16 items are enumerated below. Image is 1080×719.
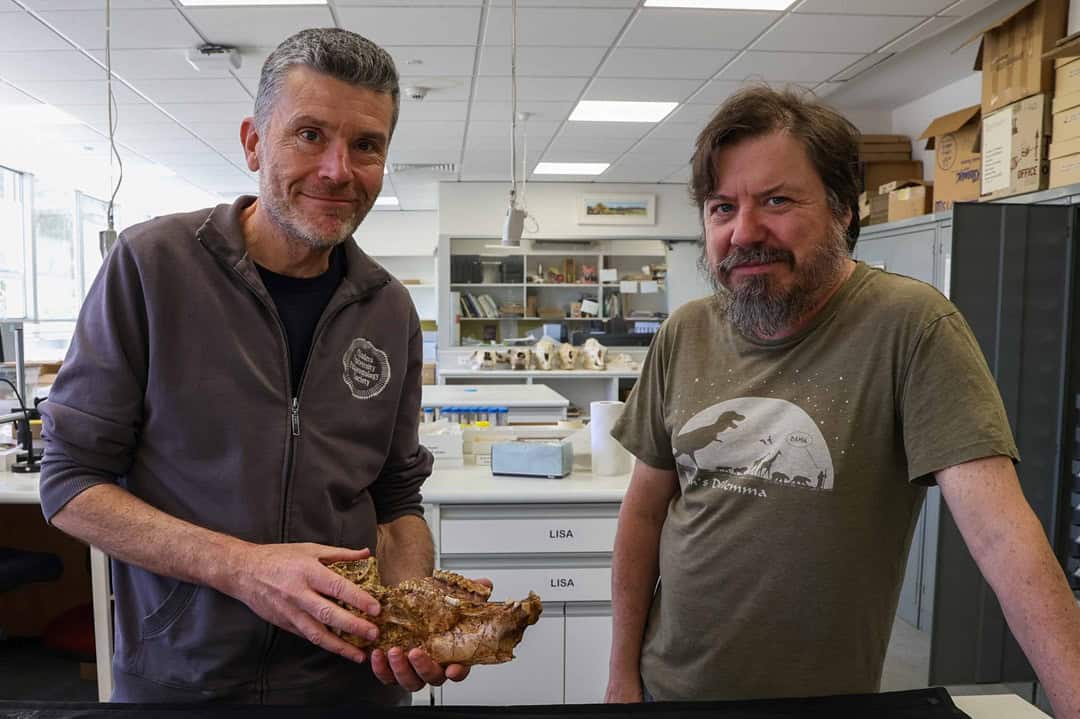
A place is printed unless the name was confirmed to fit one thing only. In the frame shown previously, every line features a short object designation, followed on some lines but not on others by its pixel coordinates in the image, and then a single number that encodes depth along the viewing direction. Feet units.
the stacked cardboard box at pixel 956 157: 12.61
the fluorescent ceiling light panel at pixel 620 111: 19.40
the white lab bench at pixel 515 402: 14.58
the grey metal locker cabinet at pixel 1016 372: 9.66
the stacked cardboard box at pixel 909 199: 14.05
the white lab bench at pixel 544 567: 8.13
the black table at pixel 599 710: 3.18
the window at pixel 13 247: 25.68
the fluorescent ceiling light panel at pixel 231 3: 12.82
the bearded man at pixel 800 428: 3.34
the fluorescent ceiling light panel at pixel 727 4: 13.03
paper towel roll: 8.86
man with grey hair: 3.49
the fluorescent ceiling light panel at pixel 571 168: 26.84
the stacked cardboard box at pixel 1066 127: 9.96
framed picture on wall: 30.63
